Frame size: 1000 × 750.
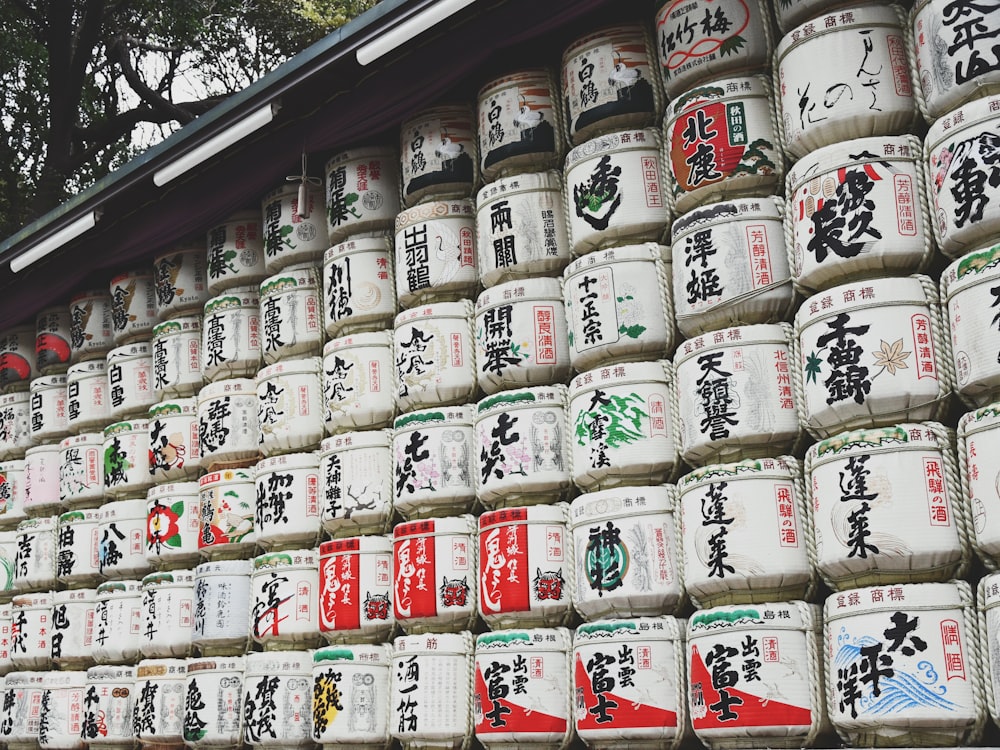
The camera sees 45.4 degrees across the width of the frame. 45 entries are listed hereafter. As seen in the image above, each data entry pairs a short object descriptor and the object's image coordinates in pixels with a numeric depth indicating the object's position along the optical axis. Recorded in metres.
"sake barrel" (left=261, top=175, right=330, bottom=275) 6.19
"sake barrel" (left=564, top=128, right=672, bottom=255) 4.82
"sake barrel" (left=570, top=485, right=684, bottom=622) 4.43
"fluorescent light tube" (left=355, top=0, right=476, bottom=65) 4.99
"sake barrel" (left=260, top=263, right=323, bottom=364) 6.06
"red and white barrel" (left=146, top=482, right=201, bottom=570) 6.40
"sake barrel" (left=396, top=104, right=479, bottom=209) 5.59
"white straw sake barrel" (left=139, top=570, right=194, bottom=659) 6.25
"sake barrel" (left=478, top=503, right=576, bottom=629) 4.74
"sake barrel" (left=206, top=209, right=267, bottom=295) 6.52
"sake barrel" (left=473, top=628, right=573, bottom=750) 4.60
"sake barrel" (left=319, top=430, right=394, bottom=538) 5.49
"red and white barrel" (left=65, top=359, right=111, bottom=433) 7.27
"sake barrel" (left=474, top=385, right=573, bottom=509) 4.88
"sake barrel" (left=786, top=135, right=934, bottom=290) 4.00
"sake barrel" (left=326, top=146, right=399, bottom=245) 5.91
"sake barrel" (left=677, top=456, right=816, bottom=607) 4.11
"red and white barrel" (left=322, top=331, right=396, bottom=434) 5.62
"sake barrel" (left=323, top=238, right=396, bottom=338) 5.76
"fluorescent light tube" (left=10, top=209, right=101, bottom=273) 6.71
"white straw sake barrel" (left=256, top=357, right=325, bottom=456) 5.92
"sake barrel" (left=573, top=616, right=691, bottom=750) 4.27
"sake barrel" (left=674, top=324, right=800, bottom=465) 4.25
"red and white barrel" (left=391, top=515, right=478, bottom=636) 5.06
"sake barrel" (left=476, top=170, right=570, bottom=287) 5.16
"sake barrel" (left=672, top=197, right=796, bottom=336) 4.39
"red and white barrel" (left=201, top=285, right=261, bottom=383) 6.38
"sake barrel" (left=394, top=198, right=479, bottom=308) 5.45
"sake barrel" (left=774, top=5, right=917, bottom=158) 4.15
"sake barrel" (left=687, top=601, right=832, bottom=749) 3.94
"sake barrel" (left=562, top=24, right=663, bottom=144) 4.95
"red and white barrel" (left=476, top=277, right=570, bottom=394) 5.04
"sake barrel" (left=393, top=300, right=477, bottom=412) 5.29
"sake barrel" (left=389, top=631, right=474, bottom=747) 4.93
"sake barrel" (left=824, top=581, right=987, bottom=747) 3.56
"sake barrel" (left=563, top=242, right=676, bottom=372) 4.70
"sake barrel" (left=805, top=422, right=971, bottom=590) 3.74
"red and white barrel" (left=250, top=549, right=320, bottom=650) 5.67
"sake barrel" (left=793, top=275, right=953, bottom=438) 3.86
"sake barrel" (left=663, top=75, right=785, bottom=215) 4.51
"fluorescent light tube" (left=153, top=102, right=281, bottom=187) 5.79
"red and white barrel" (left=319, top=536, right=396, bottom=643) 5.38
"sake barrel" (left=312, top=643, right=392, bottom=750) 5.21
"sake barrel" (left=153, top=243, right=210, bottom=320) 6.83
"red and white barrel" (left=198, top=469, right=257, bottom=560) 6.10
